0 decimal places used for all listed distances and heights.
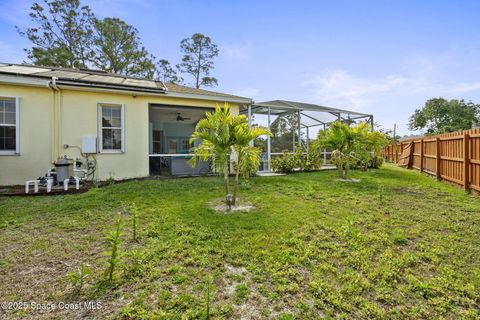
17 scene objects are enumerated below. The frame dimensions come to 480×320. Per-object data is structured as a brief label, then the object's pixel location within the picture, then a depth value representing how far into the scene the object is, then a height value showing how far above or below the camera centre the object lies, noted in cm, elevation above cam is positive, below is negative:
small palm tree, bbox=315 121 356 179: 862 +65
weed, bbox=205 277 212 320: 200 -129
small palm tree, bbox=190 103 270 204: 496 +41
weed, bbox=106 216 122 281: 250 -104
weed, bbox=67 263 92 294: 234 -126
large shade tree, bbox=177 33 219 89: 2295 +1012
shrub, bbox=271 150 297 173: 1066 -17
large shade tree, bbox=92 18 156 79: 1902 +939
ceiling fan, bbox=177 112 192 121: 1274 +236
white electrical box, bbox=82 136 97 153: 768 +50
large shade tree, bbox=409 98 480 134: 3381 +673
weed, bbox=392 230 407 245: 347 -120
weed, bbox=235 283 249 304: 225 -135
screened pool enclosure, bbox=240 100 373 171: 1274 +249
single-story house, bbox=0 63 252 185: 706 +139
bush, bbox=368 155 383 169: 1304 -16
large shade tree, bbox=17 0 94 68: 1720 +965
